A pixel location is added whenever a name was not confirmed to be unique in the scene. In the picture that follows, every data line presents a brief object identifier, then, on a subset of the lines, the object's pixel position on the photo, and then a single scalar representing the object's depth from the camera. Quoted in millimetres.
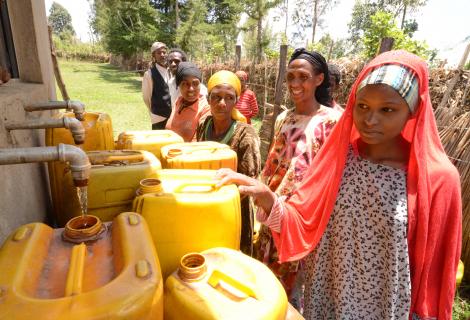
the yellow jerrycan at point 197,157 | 1519
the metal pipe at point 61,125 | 1087
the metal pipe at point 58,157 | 753
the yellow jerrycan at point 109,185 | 1239
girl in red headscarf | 1161
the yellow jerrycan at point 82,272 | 633
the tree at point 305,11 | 28638
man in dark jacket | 4446
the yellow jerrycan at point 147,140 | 1739
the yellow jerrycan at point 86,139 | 1417
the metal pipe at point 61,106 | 1372
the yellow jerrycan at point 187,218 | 1110
